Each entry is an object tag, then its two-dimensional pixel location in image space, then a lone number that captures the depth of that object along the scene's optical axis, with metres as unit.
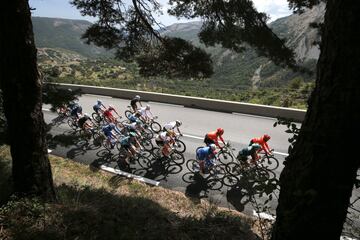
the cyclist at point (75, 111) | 14.98
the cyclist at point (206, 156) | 9.94
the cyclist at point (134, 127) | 11.89
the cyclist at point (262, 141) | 10.20
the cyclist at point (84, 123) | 13.62
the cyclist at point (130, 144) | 11.14
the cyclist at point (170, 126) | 11.71
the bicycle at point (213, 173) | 10.08
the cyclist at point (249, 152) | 9.46
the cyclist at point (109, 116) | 14.62
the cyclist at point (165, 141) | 11.26
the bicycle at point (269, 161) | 10.58
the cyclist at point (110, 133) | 12.26
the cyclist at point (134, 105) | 15.09
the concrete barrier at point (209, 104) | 16.72
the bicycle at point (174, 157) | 11.58
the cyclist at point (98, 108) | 15.52
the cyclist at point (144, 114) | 14.30
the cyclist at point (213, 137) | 10.77
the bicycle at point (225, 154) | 11.03
